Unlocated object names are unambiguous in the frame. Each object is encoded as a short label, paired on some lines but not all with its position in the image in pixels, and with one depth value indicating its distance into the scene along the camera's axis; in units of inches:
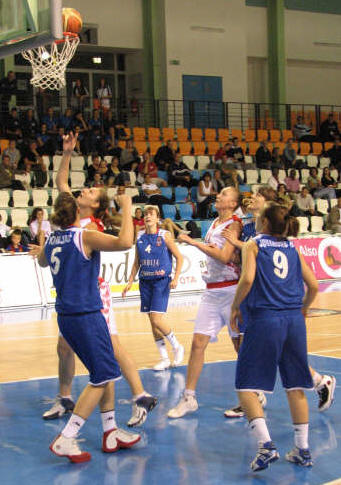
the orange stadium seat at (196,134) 1007.6
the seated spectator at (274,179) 870.4
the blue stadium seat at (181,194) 826.8
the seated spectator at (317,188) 904.1
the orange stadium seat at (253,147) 1022.0
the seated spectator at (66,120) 850.8
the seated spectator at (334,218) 819.4
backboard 269.4
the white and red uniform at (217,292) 262.5
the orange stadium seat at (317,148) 1075.3
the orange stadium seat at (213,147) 986.6
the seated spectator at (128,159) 832.3
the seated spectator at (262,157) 953.4
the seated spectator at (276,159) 944.4
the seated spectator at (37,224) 625.9
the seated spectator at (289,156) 969.5
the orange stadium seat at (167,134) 981.2
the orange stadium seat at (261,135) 1067.4
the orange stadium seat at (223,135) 1035.3
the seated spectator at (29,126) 810.2
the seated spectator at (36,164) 751.1
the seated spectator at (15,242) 601.6
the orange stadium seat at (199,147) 973.8
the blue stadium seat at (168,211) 769.6
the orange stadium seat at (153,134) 961.5
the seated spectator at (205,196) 795.4
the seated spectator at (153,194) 771.3
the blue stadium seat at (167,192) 821.2
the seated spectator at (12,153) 752.3
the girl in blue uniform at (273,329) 198.1
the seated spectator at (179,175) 839.7
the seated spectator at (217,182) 824.9
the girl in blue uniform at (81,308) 209.0
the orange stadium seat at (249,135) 1055.0
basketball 444.5
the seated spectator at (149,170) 825.5
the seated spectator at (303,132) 1088.8
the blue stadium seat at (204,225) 753.6
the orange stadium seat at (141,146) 915.4
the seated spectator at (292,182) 880.7
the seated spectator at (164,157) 871.7
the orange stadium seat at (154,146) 930.2
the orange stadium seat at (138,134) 954.1
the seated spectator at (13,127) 813.9
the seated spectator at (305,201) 854.6
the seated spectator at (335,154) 1040.8
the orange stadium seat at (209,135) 1018.1
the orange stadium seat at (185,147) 956.6
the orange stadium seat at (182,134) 991.4
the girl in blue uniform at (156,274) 342.3
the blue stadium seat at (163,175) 859.4
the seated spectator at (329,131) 1103.6
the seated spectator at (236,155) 925.0
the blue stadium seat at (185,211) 790.5
